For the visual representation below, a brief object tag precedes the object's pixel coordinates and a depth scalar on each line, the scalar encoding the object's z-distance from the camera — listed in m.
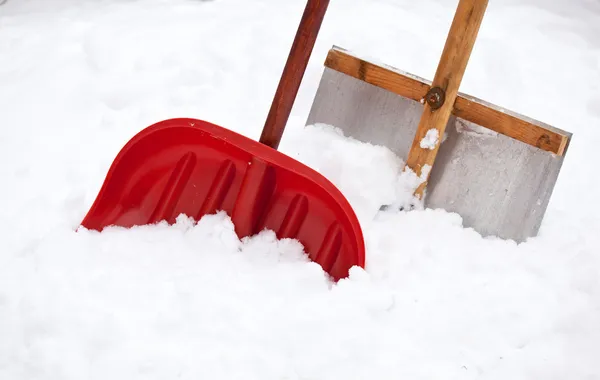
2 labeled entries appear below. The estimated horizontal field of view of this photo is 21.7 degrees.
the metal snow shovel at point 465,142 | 2.56
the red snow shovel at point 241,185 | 2.49
